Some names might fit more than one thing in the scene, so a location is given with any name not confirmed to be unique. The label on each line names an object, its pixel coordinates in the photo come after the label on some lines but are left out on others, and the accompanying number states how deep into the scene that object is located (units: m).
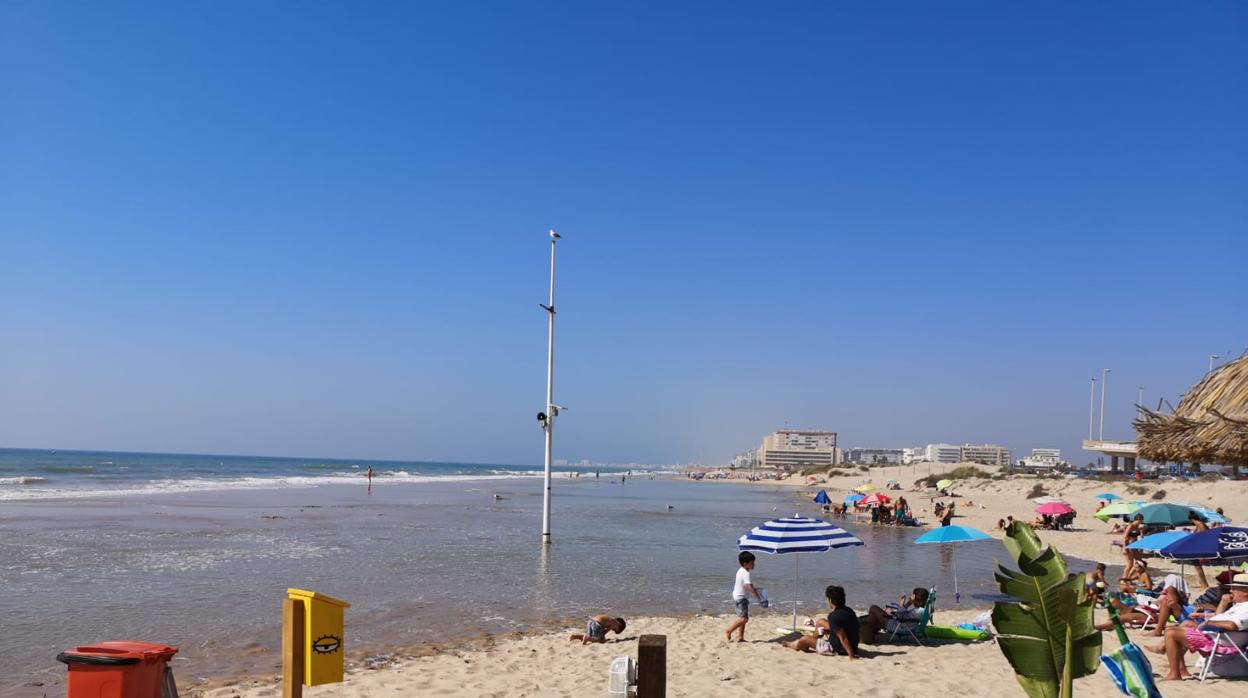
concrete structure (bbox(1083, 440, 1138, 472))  57.56
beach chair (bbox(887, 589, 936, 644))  10.94
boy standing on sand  11.04
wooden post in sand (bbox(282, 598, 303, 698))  5.54
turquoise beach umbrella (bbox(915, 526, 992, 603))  13.66
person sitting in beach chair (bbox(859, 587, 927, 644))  10.79
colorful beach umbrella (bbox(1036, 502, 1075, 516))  26.61
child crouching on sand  10.89
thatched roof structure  5.93
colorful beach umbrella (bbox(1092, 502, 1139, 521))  24.10
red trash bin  5.33
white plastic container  5.25
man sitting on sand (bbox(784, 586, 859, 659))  10.13
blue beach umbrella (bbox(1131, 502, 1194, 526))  19.78
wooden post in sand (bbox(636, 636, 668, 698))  4.61
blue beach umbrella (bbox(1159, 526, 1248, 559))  11.48
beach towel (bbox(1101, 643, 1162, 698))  6.96
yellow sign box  5.61
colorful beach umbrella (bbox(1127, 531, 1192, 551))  13.14
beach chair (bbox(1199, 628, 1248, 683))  8.98
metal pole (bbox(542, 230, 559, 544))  21.48
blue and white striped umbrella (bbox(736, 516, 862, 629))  11.39
